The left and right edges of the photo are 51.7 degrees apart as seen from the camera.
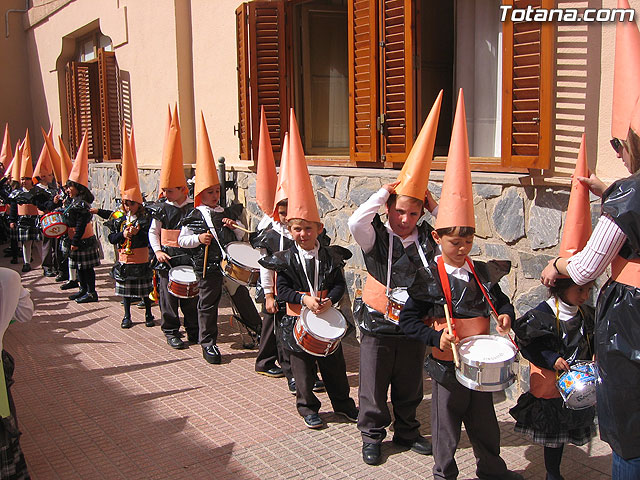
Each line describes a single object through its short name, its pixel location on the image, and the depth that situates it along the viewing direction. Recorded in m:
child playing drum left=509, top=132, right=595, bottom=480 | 3.37
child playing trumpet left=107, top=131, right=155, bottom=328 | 7.14
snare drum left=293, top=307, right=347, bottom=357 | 4.11
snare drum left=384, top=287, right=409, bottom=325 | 3.83
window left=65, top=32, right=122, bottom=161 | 11.66
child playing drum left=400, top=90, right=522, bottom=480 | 3.30
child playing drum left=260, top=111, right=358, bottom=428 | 4.36
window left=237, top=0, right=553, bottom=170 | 4.52
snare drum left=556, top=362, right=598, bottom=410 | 3.13
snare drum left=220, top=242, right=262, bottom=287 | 5.48
